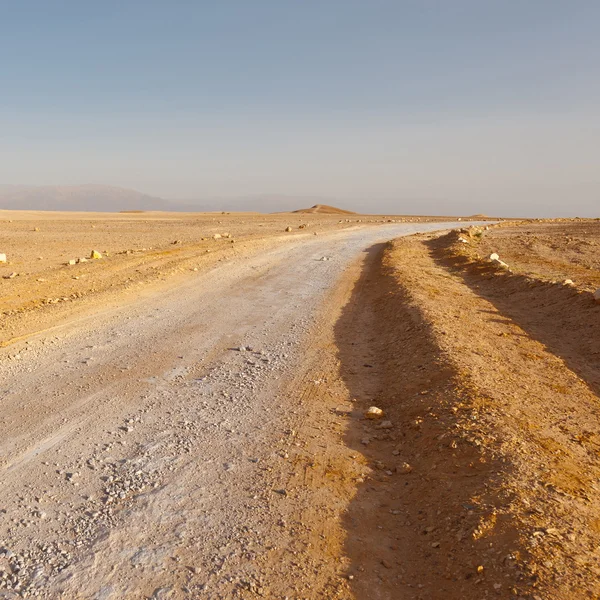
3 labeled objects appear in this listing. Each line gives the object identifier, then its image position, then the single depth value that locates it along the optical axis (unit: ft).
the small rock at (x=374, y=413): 19.63
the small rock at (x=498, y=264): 47.93
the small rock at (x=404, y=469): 16.11
